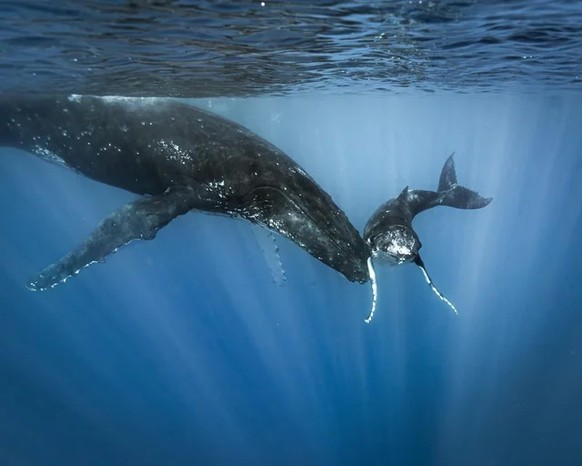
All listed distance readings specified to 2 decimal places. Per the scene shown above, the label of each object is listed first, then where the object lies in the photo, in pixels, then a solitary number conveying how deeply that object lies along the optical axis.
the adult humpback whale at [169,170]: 6.79
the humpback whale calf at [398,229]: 6.89
